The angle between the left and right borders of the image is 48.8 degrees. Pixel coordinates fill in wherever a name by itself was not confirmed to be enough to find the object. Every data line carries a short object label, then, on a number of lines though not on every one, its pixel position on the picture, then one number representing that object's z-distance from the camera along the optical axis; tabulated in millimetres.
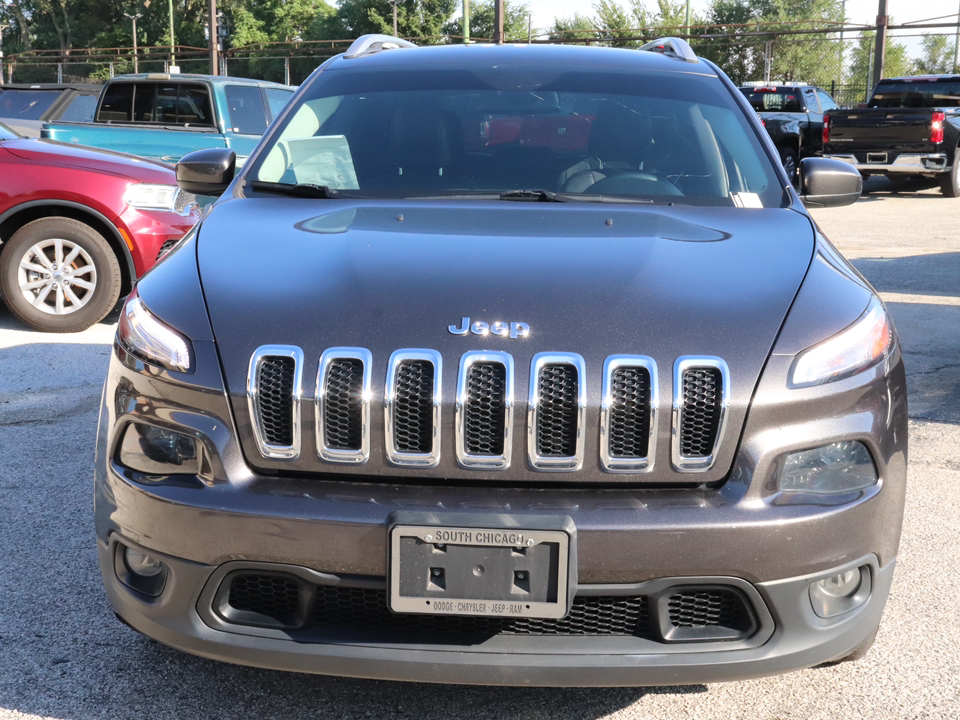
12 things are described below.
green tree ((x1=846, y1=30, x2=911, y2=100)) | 28858
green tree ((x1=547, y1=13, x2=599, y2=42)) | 39391
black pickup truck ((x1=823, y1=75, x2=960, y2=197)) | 15969
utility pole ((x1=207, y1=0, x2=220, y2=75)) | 28328
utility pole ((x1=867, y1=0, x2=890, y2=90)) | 24500
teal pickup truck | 10977
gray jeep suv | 2146
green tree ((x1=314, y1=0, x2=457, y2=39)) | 55750
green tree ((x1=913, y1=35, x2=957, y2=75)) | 31478
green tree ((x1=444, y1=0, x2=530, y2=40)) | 53594
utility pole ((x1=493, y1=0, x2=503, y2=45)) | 26850
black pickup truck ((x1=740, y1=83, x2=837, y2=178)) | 18906
